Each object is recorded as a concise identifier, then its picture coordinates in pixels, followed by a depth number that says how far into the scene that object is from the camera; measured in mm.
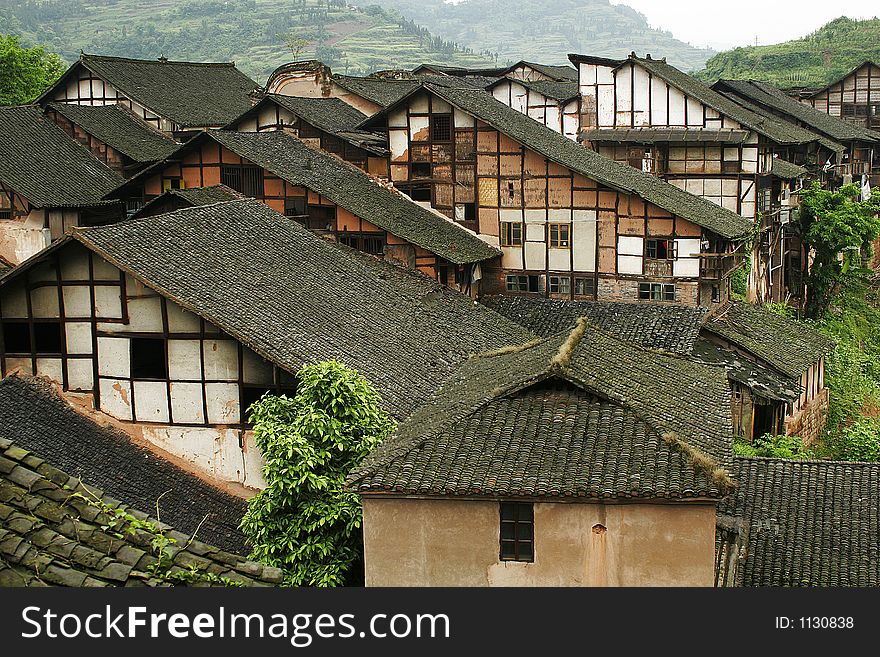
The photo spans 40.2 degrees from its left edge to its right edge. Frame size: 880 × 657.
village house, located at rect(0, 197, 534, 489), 22656
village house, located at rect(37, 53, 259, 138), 54406
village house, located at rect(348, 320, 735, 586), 16156
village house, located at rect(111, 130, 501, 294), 35438
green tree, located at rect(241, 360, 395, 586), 18422
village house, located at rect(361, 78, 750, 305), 37281
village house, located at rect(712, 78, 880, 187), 59281
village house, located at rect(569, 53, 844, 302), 46562
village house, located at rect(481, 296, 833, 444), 34844
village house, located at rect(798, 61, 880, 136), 70938
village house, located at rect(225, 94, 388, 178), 39625
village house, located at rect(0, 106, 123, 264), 42312
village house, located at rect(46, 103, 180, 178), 48812
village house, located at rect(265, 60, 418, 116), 52938
